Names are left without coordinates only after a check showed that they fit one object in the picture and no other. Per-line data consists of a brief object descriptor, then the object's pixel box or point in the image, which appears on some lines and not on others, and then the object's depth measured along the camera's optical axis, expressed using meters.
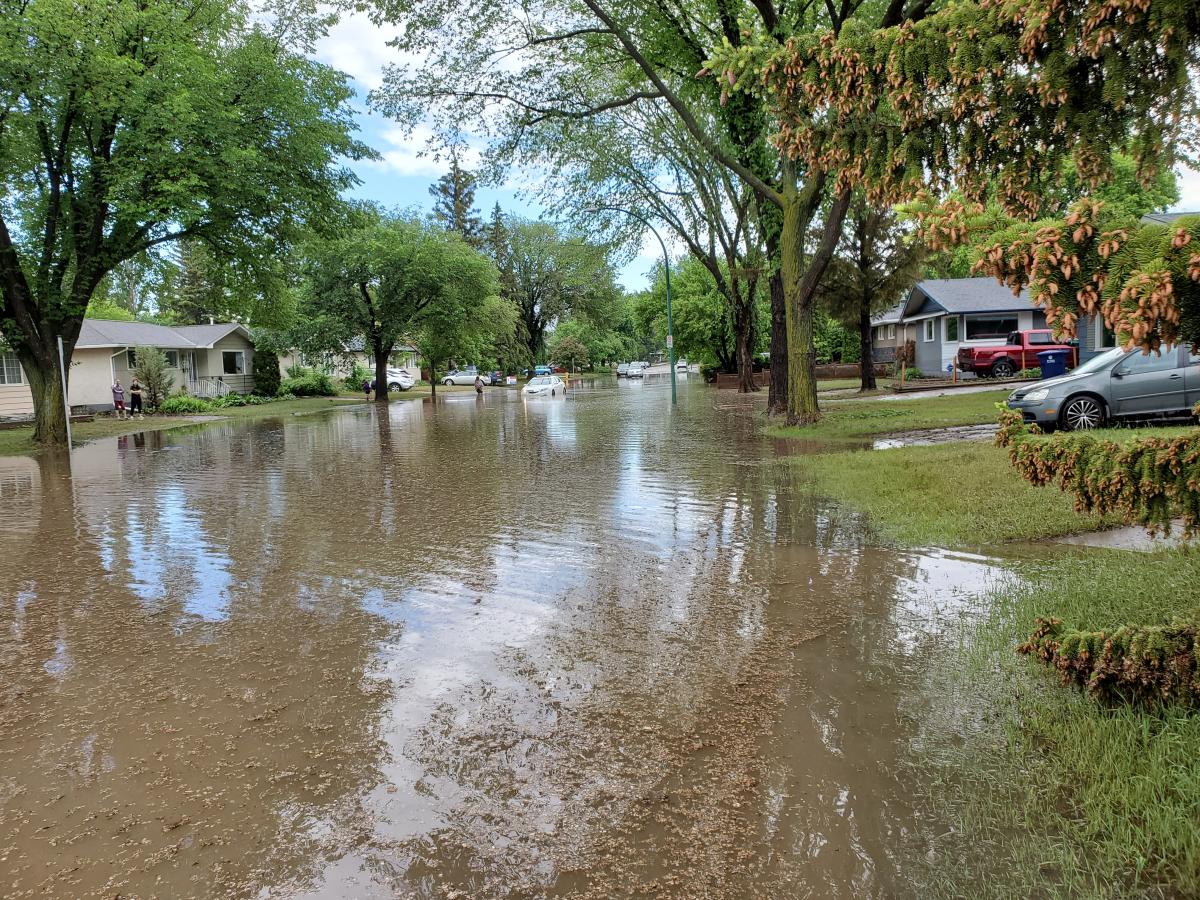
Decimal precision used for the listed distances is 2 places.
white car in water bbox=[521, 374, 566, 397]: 46.31
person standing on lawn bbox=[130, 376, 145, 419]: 33.56
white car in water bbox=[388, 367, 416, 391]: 62.06
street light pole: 30.48
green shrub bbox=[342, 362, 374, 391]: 58.22
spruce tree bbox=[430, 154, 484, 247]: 78.56
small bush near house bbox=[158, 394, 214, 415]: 35.06
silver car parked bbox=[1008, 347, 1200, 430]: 12.44
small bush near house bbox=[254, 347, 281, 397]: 46.66
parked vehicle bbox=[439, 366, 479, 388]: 74.62
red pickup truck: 32.53
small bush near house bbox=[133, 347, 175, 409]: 35.31
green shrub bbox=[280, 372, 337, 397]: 49.09
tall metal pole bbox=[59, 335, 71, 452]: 20.18
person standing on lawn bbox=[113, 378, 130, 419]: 32.66
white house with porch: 32.75
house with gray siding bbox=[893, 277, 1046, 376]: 36.16
